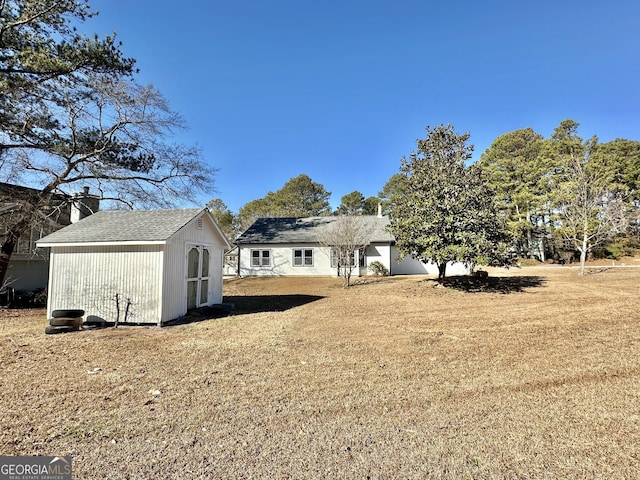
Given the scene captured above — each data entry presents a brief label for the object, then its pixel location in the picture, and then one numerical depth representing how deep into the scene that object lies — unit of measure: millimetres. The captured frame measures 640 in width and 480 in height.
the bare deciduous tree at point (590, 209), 18859
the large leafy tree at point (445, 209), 13694
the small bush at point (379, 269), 22750
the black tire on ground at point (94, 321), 9312
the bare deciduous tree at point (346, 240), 18406
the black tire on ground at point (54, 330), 8430
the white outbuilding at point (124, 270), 9133
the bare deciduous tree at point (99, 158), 12523
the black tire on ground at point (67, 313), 8516
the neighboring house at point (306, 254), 23109
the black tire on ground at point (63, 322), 8484
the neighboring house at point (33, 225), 12132
